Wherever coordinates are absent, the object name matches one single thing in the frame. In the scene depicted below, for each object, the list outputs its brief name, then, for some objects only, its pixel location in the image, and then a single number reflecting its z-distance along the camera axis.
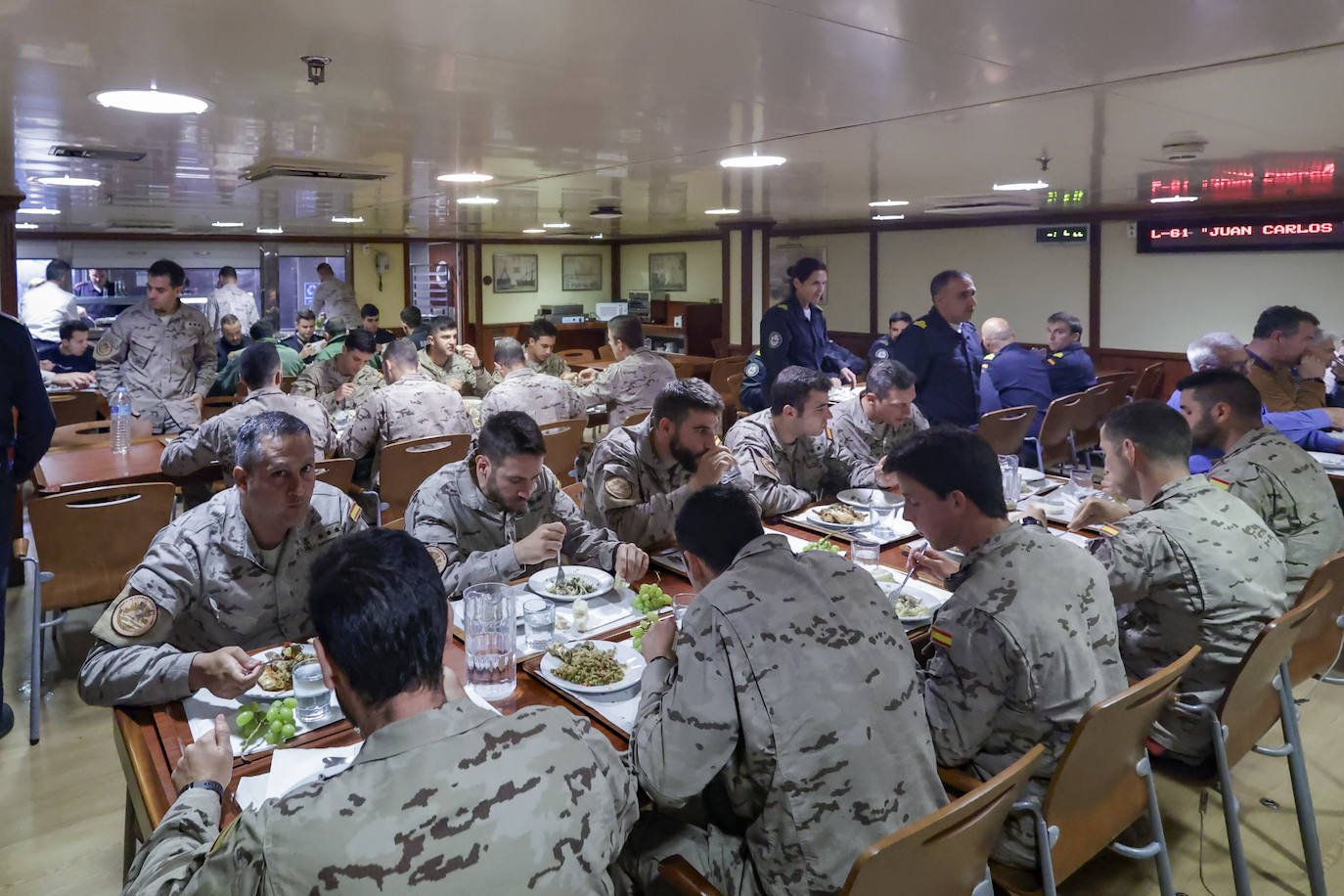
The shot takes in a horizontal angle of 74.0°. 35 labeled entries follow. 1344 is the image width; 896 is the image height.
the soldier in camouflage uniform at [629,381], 6.31
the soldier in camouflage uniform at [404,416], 5.03
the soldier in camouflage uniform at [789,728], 1.54
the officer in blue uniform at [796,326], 5.61
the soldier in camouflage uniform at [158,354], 6.09
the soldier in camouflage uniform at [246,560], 2.14
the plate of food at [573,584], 2.53
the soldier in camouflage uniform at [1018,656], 1.84
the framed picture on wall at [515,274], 14.33
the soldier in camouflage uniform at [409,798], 1.11
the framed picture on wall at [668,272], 14.30
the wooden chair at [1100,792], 1.76
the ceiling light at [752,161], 4.52
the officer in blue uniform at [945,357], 5.05
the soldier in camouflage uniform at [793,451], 3.56
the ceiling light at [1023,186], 5.95
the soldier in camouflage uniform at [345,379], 6.16
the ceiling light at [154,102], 2.82
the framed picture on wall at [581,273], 15.01
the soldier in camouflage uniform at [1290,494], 3.01
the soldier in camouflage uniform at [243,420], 4.20
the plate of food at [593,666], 2.00
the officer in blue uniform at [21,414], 3.27
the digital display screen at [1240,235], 7.96
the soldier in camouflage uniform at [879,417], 4.11
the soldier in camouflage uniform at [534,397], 5.61
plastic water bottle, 4.62
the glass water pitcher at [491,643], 1.95
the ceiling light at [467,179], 5.23
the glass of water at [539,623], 2.29
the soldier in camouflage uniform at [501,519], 2.60
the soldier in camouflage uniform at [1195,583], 2.37
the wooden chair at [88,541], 3.38
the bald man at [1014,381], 6.42
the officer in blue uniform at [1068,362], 7.10
